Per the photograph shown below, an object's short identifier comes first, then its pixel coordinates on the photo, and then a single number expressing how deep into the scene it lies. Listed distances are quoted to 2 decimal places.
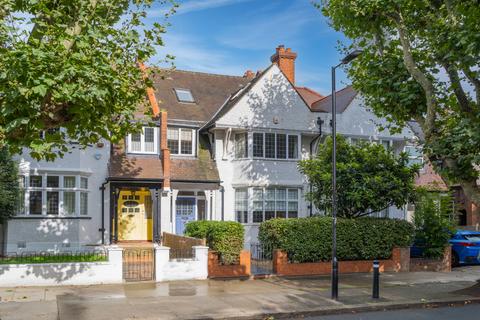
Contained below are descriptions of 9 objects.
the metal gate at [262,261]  18.64
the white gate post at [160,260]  16.48
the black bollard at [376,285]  14.03
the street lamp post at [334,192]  13.76
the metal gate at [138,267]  16.59
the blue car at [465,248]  21.83
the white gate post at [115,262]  16.03
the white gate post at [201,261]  16.97
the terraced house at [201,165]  22.89
